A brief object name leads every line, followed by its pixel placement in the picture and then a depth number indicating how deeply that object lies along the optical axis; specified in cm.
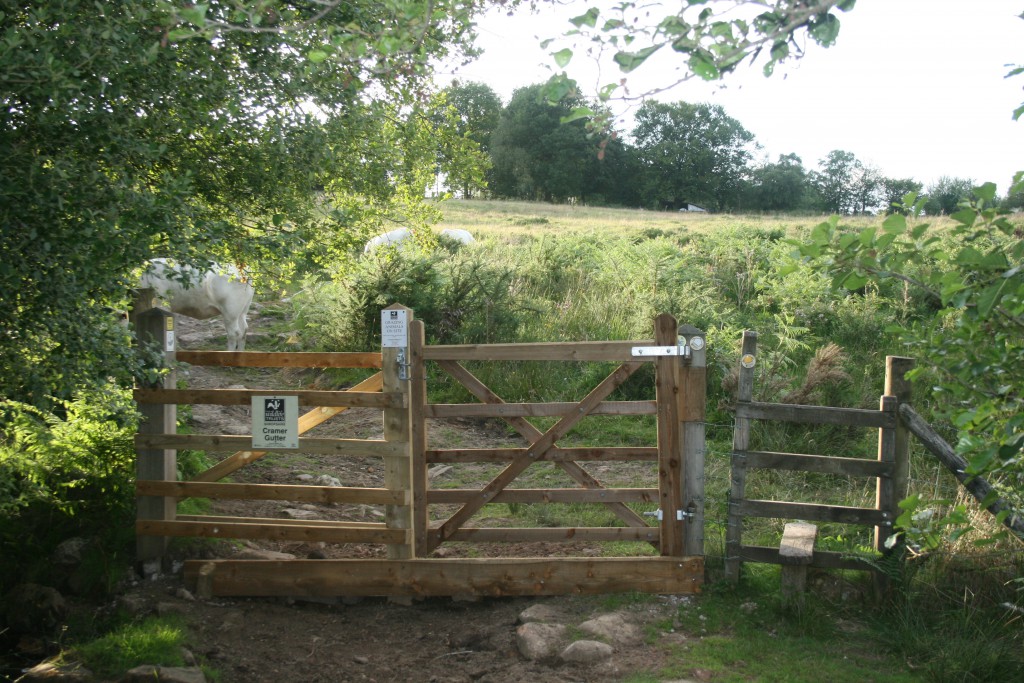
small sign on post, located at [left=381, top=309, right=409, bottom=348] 596
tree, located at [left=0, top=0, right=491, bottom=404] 469
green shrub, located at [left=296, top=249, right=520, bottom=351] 1268
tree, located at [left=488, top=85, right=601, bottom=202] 5331
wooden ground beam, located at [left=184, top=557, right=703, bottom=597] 600
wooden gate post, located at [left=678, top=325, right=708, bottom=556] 589
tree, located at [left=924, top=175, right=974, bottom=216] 3169
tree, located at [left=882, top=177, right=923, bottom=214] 4170
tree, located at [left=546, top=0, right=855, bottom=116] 278
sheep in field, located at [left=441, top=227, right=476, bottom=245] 1954
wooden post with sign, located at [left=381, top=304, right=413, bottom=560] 598
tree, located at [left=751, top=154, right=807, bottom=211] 5194
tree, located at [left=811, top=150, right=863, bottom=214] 4919
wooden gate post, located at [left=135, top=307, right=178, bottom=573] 634
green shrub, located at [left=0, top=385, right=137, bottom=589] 661
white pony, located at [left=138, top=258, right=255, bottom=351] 1222
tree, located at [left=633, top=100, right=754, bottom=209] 5178
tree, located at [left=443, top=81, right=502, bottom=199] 5181
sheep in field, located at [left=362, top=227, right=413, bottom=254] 1370
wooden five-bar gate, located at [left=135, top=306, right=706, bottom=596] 596
